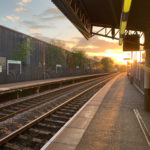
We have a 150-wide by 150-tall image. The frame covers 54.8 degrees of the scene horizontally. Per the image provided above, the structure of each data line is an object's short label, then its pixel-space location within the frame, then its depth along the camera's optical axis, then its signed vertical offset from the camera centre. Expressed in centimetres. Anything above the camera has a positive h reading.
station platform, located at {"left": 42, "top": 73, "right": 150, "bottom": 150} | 465 -235
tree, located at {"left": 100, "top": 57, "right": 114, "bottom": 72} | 11912 +657
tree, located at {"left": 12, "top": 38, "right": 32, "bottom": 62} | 2914 +397
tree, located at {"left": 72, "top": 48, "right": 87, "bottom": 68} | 5938 +536
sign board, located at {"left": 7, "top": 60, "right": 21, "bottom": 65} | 2680 +181
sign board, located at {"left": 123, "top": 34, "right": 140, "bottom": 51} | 967 +200
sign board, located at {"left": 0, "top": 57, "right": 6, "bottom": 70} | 2565 +165
